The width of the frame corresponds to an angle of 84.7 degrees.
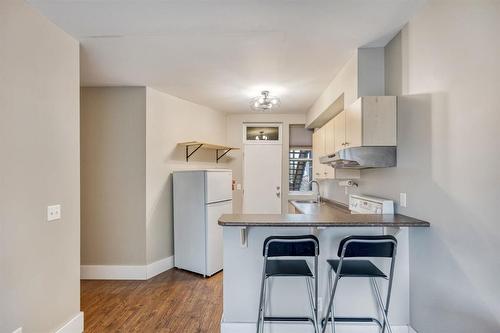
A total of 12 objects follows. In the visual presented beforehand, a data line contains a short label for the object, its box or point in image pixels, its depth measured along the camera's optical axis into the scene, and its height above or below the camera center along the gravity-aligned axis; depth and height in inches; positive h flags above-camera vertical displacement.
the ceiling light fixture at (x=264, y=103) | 145.5 +33.1
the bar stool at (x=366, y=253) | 73.2 -23.8
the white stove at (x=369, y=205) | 92.7 -14.9
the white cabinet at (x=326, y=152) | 130.2 +7.2
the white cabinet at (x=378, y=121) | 89.2 +14.3
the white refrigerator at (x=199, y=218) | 147.8 -29.1
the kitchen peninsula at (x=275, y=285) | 90.7 -39.9
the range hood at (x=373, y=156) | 91.8 +3.0
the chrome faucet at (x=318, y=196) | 189.3 -22.3
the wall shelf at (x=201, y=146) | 168.7 +11.9
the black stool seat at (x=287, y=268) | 78.6 -31.0
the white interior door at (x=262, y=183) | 216.4 -14.3
